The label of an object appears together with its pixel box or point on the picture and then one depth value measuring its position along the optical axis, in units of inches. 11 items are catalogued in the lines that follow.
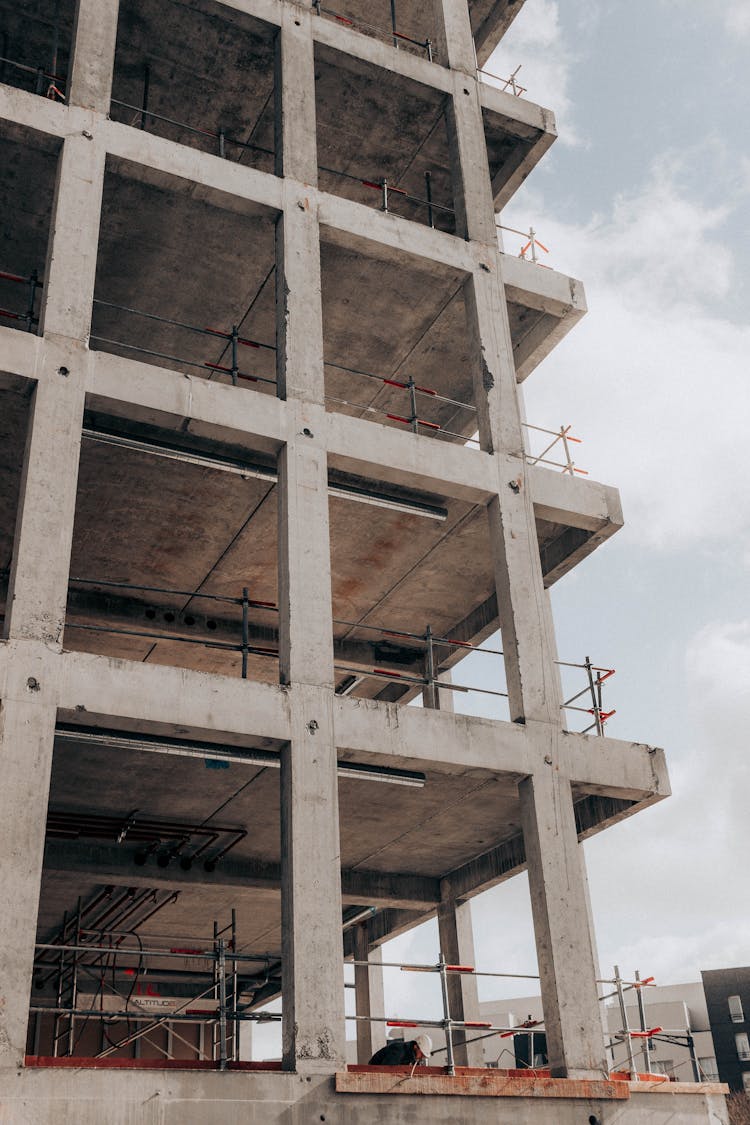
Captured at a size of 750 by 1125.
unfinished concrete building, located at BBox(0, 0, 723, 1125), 436.5
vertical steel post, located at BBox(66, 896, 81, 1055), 623.6
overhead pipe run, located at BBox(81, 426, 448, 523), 529.0
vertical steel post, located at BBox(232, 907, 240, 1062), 473.7
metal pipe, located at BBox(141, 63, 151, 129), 642.2
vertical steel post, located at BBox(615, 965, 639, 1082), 497.7
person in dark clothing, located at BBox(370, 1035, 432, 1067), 448.8
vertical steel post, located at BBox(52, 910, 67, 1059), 696.4
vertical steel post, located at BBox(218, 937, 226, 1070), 457.4
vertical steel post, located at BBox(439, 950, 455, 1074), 451.8
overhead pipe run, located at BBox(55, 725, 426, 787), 448.1
